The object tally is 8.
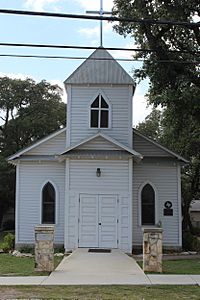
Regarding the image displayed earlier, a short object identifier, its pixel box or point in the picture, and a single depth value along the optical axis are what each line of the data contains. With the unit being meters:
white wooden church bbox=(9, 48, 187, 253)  19.89
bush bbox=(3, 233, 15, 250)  21.82
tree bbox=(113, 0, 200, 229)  19.27
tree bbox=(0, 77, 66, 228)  40.78
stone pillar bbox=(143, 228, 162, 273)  13.29
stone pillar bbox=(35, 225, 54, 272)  13.22
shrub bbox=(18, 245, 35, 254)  20.53
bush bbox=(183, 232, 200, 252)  21.72
